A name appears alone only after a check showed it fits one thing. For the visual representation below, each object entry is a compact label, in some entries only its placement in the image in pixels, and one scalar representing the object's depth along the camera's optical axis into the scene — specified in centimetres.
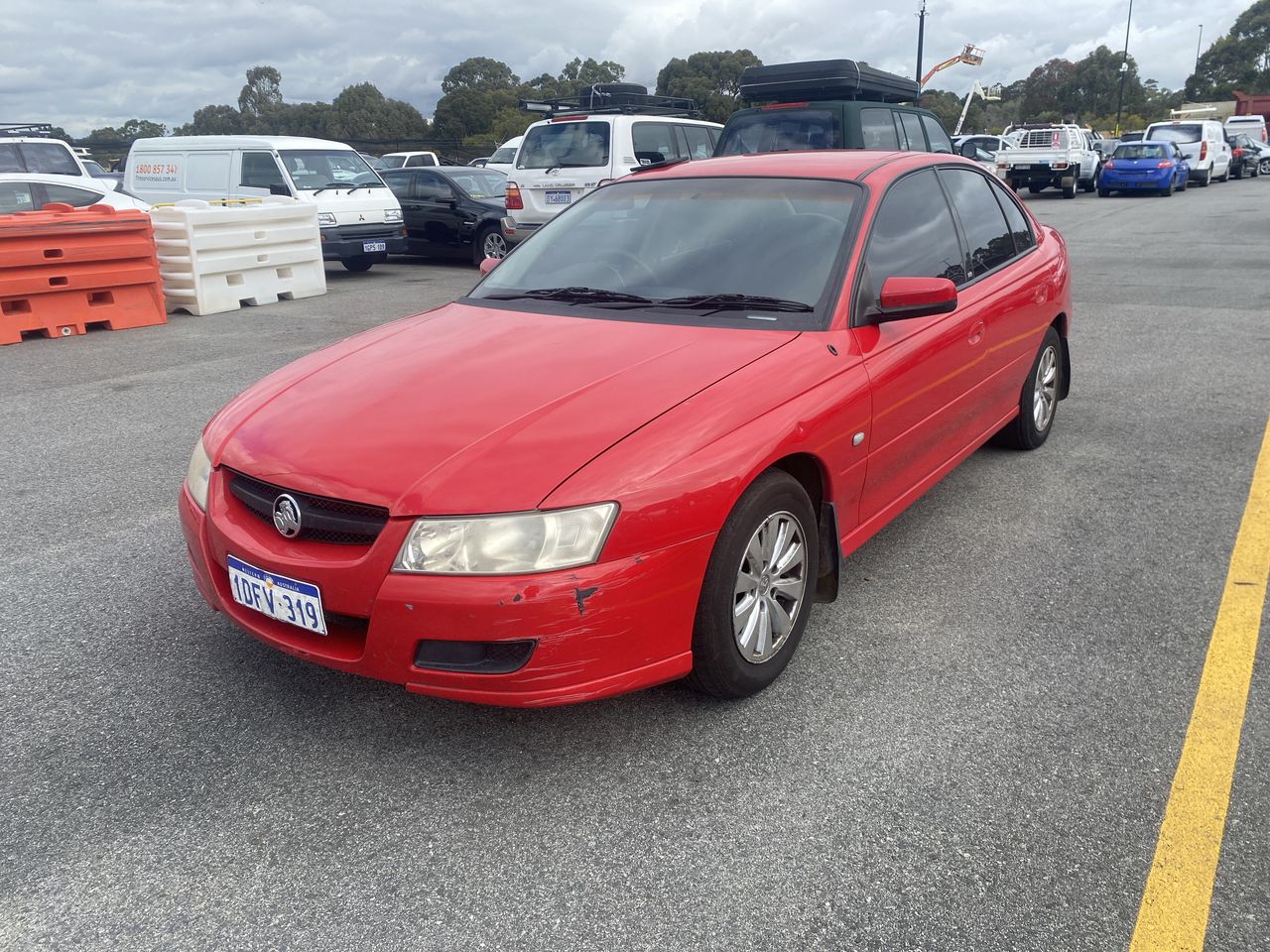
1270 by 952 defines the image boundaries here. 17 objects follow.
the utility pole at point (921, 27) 3747
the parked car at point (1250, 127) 4034
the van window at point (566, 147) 1253
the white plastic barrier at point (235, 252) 1045
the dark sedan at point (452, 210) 1455
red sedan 252
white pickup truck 2550
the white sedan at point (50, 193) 1126
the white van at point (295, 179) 1302
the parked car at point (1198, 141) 2888
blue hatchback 2552
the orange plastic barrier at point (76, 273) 902
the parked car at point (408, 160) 2759
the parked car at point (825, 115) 1166
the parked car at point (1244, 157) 3412
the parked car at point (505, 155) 2444
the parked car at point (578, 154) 1241
